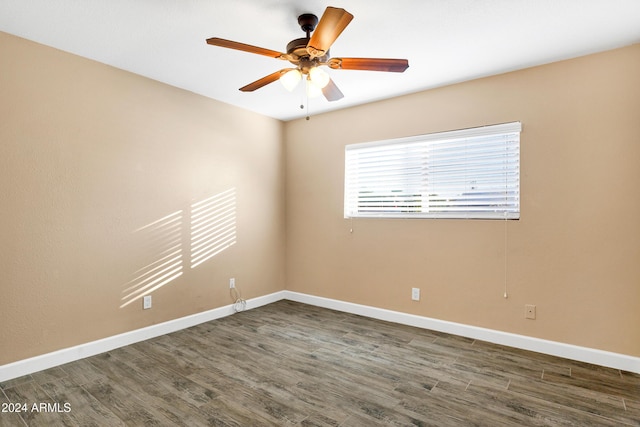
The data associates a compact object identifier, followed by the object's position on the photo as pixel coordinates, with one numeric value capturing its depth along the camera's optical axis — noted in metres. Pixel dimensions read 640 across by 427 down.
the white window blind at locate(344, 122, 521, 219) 3.08
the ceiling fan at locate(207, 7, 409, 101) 1.85
